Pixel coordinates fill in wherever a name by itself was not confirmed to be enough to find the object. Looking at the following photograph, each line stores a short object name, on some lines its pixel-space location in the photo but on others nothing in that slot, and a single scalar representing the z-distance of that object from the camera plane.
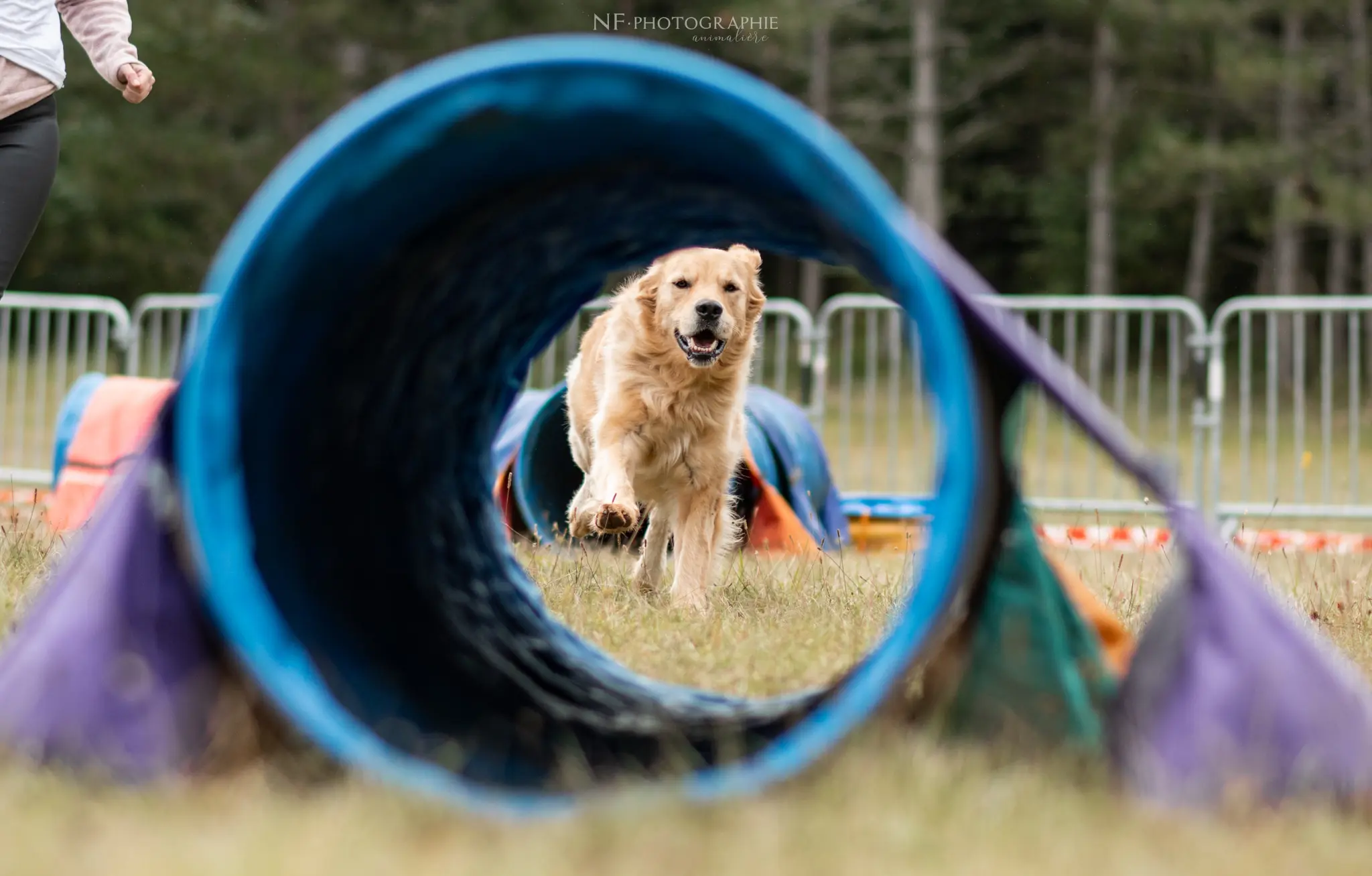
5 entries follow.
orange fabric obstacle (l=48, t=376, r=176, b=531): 13.44
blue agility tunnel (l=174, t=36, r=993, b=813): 4.23
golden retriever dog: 10.27
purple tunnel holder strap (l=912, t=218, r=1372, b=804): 4.14
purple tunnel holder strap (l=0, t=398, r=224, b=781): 4.27
